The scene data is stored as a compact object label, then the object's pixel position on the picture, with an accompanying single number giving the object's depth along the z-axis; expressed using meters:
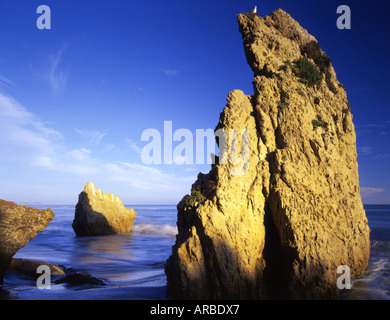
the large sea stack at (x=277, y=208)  8.24
